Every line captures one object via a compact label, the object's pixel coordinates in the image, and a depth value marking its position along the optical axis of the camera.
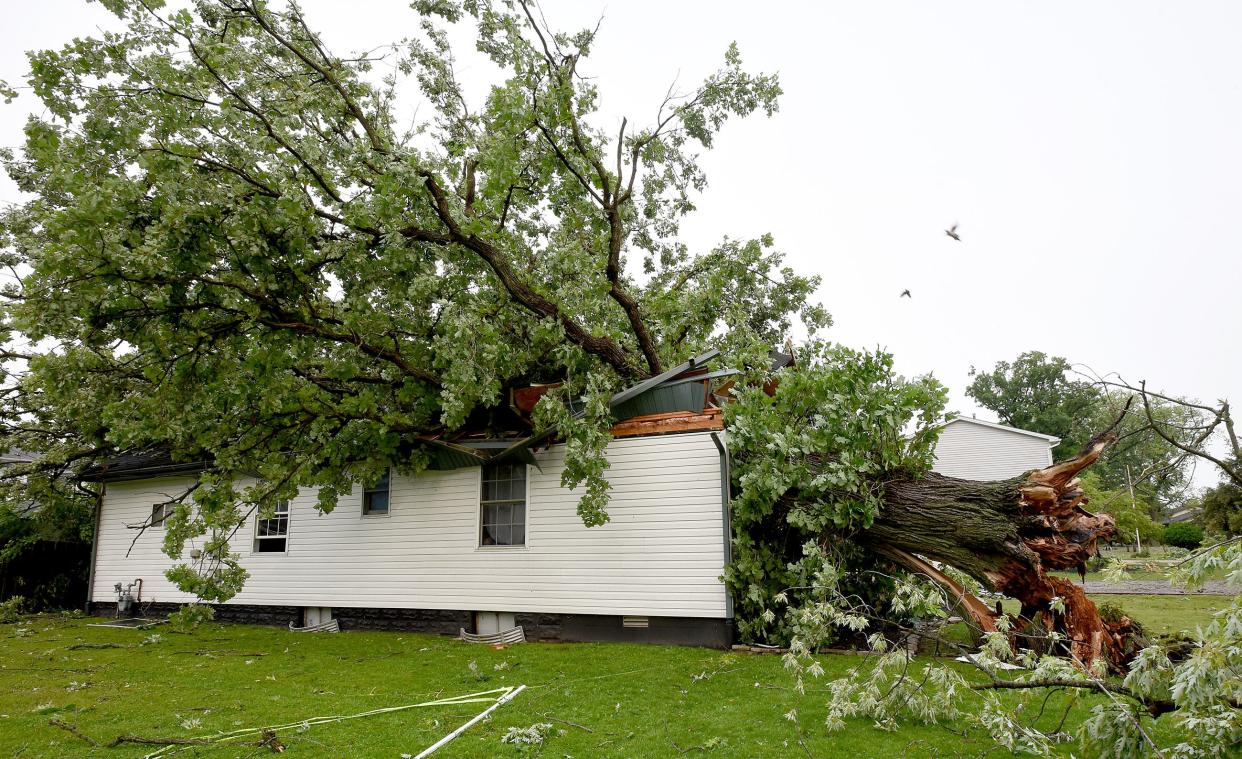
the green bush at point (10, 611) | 13.16
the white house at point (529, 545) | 8.75
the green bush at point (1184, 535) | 24.39
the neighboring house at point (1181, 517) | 35.28
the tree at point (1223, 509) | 15.09
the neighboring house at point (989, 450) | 22.12
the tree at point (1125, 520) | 18.75
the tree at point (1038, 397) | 42.81
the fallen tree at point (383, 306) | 7.32
